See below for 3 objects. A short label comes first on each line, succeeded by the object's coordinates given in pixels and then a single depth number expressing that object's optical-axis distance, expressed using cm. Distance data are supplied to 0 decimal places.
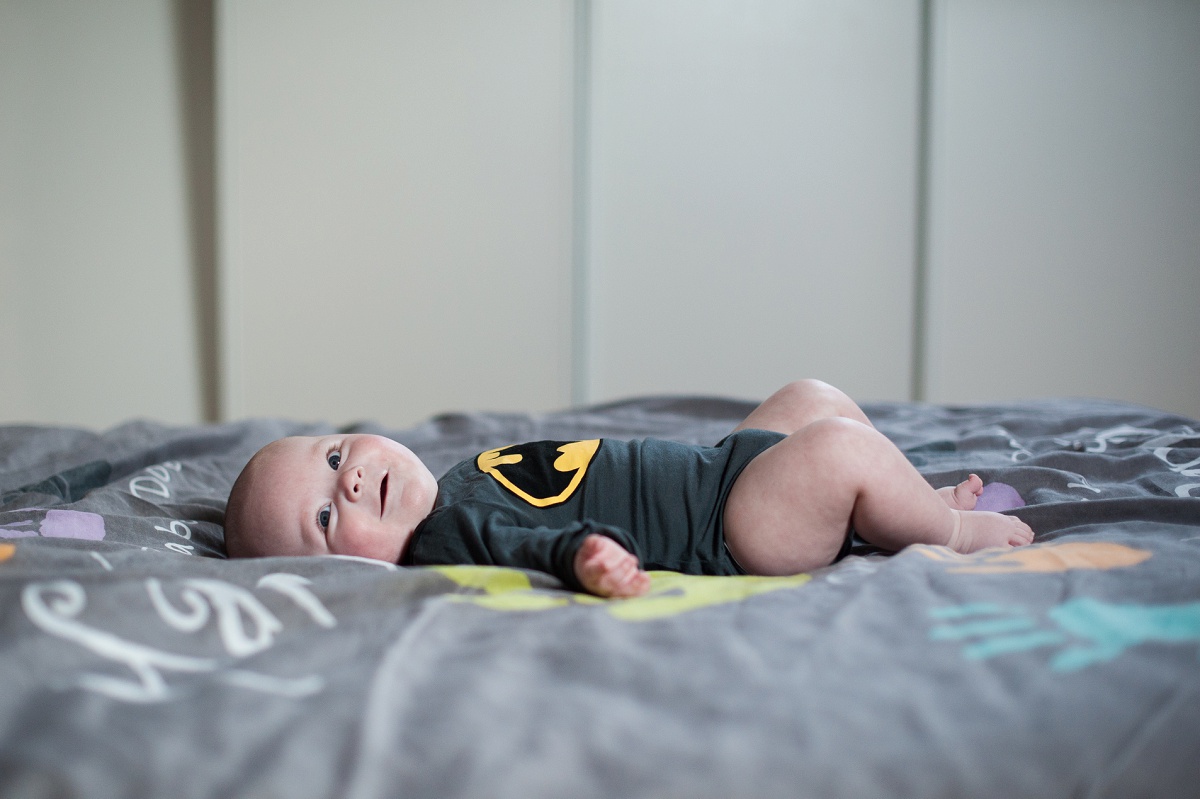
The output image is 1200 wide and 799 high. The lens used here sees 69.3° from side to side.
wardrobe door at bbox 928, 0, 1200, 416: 301
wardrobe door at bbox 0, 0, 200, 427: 290
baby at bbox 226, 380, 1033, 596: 83
